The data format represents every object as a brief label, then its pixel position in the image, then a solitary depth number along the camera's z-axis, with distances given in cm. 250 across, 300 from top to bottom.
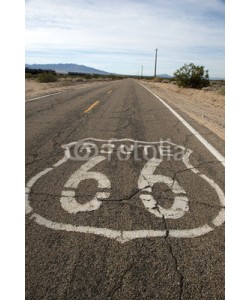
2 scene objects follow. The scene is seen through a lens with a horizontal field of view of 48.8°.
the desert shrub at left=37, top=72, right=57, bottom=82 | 3807
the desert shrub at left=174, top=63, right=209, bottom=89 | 2989
